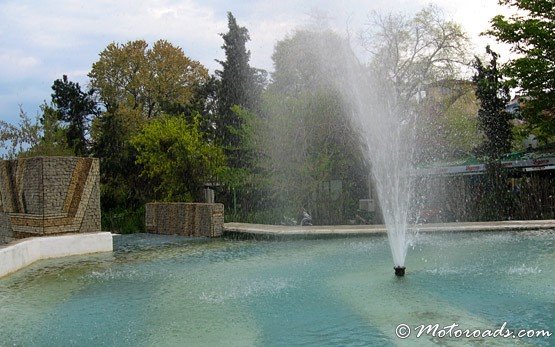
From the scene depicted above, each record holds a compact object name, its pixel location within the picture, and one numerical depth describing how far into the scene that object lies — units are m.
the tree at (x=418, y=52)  30.00
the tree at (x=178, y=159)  23.69
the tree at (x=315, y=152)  21.81
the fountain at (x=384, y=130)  11.70
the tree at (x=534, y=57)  20.84
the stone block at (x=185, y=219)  17.27
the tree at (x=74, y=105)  37.92
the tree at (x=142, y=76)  38.66
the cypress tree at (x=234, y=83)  28.56
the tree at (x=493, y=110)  24.85
